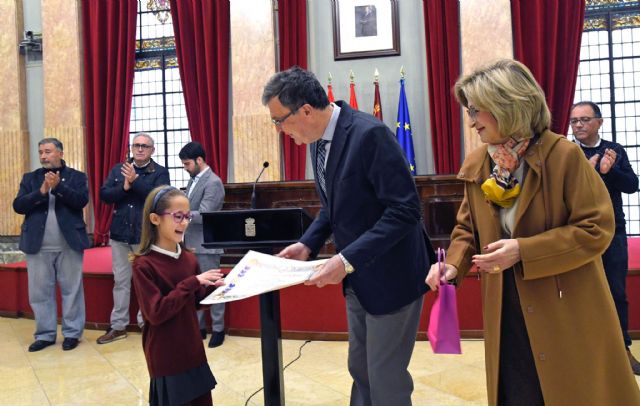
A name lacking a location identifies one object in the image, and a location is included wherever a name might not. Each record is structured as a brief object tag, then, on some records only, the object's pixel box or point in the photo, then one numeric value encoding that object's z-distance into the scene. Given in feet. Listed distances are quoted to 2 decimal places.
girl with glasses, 7.15
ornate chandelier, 29.37
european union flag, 24.59
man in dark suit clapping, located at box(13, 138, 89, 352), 14.84
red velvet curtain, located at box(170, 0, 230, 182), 25.73
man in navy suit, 5.93
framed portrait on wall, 25.46
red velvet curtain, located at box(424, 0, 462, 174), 24.34
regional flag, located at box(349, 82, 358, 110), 24.69
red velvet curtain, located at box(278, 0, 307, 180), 25.52
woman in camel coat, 4.84
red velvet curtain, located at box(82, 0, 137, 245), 26.50
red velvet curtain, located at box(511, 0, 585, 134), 23.25
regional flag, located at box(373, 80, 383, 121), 24.82
